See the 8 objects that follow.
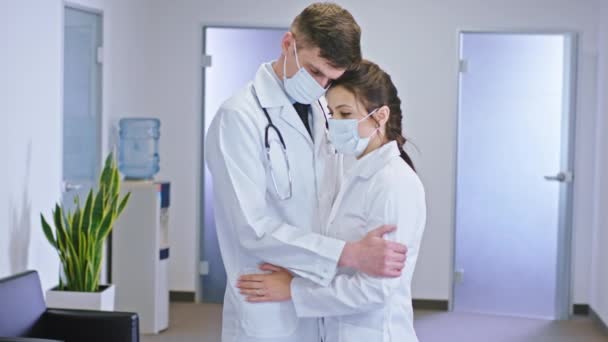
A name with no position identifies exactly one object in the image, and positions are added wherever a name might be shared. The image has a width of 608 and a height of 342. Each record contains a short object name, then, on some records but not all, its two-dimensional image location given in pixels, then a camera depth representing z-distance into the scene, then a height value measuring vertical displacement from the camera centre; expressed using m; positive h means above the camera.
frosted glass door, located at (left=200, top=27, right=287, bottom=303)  6.05 +0.55
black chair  3.38 -0.71
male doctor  2.02 -0.10
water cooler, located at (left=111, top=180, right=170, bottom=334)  5.17 -0.68
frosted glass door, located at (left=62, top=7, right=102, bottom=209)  4.75 +0.18
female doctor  2.03 -0.18
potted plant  4.15 -0.53
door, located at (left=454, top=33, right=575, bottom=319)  6.02 -0.20
